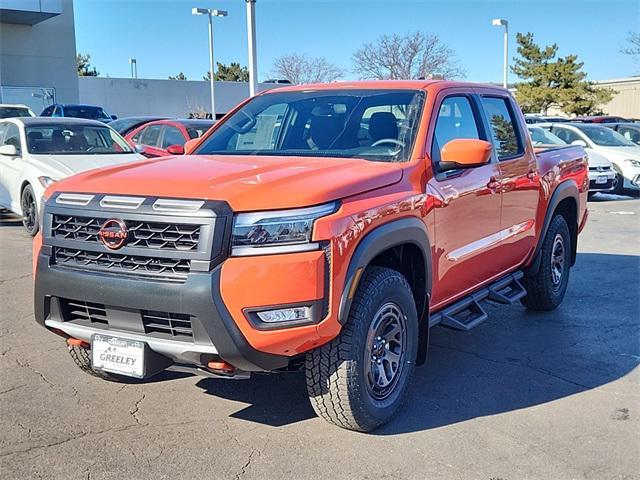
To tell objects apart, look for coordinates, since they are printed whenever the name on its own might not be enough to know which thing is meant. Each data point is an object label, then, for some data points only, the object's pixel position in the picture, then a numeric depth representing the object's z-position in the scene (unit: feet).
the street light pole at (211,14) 102.06
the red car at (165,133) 41.42
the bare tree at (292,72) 144.90
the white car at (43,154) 30.07
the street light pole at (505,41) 92.38
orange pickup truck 10.52
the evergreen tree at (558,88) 115.03
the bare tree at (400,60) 119.65
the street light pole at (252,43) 42.70
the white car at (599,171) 48.85
